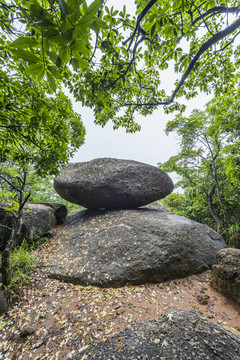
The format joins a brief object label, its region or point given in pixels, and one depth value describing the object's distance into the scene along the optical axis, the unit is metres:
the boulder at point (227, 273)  2.35
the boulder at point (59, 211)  5.28
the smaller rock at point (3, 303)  2.17
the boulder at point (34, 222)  3.79
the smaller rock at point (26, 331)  1.87
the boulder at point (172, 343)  1.37
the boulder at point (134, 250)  2.83
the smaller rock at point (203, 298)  2.30
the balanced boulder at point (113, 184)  4.56
